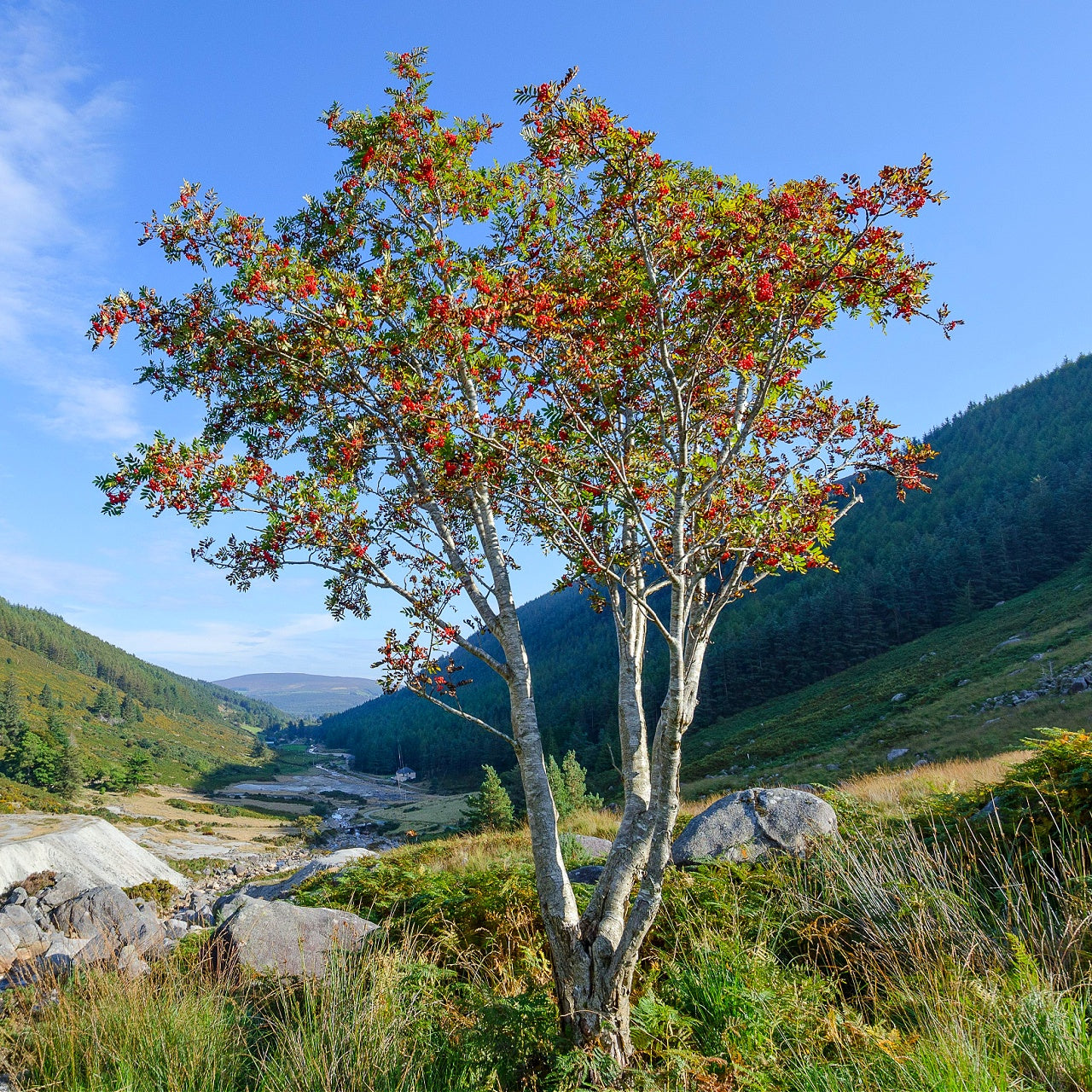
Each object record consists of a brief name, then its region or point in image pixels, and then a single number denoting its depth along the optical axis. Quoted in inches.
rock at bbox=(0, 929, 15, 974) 345.1
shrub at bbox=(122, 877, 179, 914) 651.5
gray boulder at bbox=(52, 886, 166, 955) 315.3
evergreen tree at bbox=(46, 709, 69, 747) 3454.7
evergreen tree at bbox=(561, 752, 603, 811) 1262.3
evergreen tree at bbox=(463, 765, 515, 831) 1275.8
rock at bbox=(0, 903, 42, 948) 405.4
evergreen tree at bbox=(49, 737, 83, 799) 2874.0
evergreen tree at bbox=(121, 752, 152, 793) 3441.9
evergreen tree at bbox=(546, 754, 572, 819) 1025.0
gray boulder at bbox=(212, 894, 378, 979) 267.6
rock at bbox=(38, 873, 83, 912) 510.3
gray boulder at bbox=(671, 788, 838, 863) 324.8
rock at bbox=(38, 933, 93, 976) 261.1
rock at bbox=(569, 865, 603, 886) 339.9
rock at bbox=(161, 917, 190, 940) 403.2
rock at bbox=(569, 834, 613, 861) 401.1
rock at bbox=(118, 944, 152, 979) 227.5
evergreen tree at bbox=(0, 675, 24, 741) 3464.6
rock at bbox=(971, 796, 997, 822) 284.8
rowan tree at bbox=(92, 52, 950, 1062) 184.8
